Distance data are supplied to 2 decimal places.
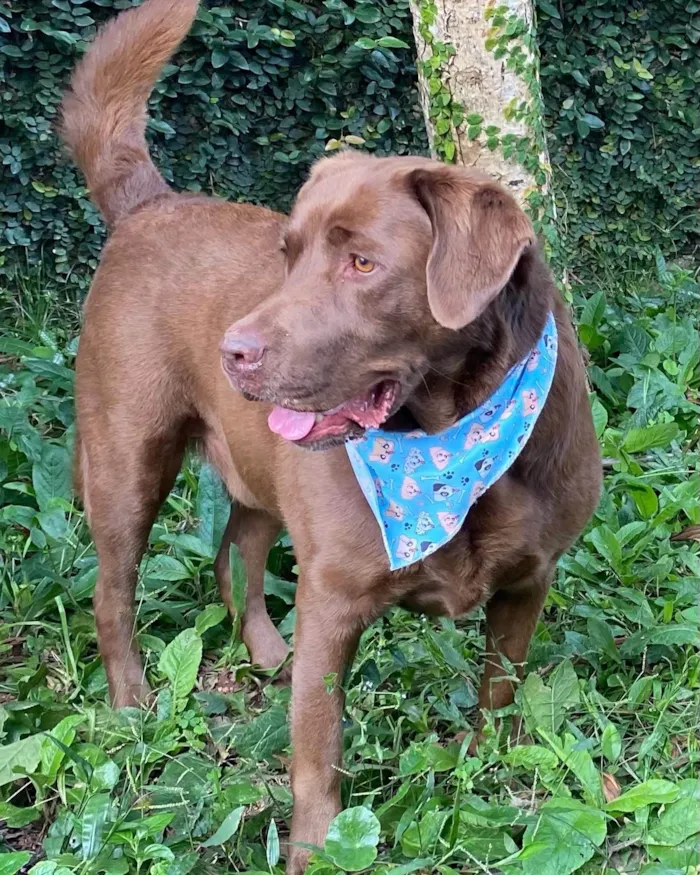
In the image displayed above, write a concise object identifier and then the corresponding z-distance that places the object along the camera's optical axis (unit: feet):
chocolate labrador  7.17
